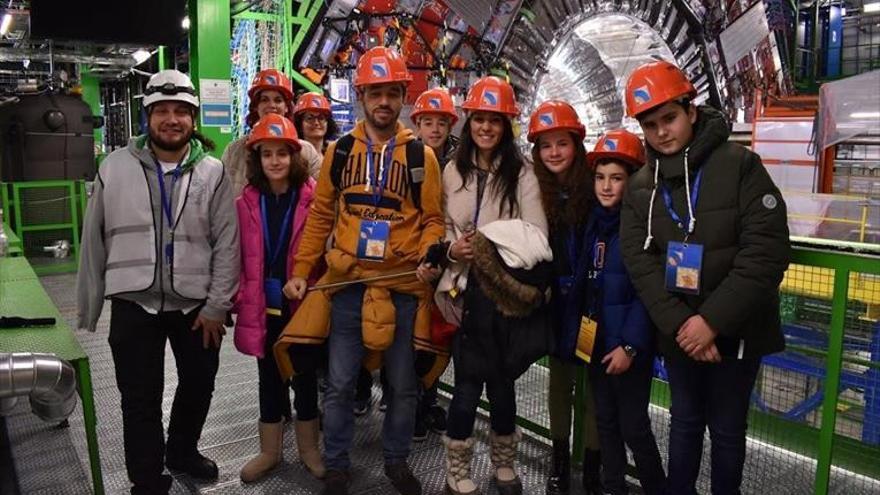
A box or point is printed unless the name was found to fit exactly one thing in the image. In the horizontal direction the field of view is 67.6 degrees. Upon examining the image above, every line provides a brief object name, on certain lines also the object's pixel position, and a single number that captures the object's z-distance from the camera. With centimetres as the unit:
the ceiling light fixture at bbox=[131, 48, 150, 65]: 936
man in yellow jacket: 223
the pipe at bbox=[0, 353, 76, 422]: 173
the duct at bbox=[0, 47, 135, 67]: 845
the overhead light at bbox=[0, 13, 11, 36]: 792
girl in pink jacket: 239
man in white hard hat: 213
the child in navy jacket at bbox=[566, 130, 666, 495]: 200
